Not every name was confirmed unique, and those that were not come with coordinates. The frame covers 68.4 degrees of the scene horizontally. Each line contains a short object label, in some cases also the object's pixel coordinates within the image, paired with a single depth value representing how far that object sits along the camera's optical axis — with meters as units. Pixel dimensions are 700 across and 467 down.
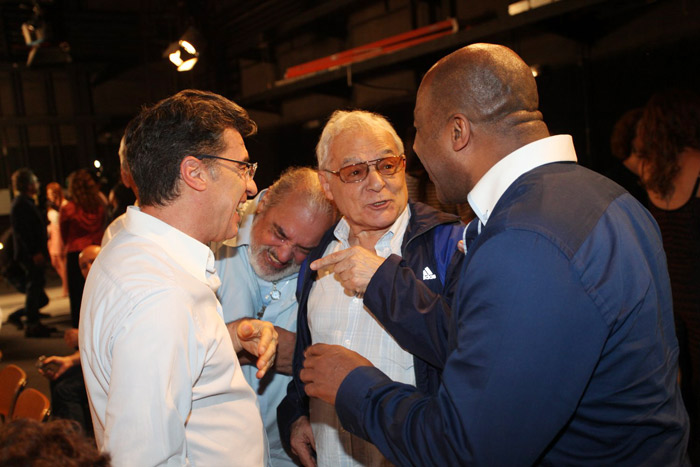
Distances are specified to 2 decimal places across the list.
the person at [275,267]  2.14
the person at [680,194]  2.59
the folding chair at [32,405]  2.22
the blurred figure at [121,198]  5.55
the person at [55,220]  8.09
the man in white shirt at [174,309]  1.06
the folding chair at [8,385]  2.62
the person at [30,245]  6.65
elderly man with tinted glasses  1.43
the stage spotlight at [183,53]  4.61
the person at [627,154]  3.12
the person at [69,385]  2.91
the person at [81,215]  5.69
